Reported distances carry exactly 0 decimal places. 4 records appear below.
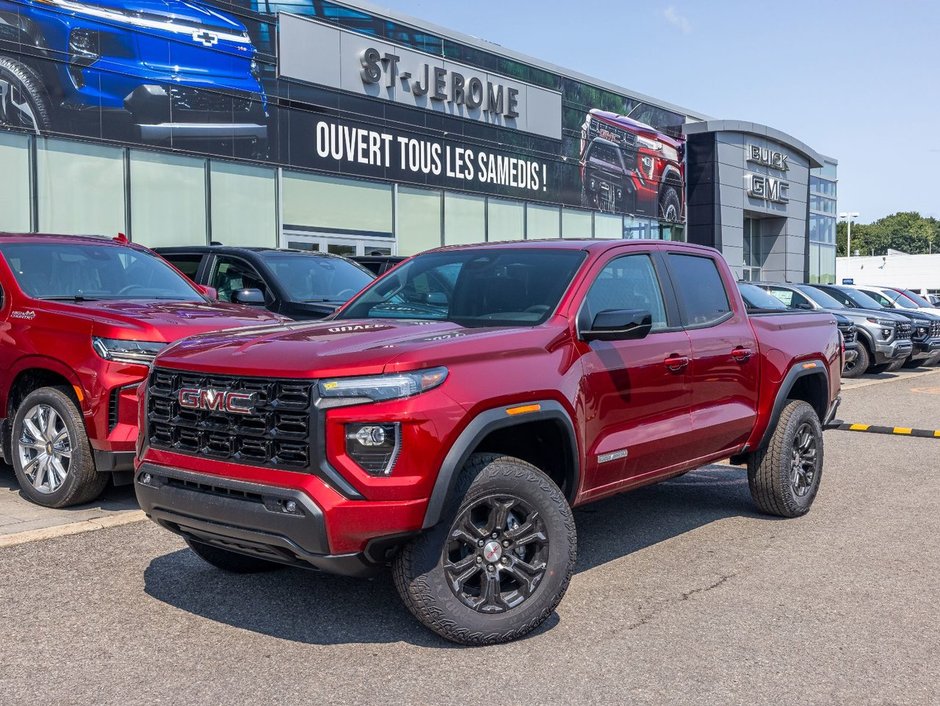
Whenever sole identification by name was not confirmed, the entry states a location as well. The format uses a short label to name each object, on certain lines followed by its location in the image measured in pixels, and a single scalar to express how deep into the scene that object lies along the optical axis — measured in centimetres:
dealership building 1705
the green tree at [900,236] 17238
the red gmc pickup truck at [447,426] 393
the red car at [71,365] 620
